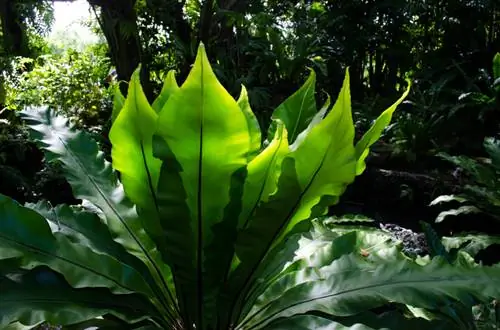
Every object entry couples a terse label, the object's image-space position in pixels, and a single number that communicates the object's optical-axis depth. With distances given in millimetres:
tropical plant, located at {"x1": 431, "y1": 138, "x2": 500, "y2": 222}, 2917
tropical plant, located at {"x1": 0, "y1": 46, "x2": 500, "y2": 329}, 974
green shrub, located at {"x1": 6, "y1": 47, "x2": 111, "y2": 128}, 4434
